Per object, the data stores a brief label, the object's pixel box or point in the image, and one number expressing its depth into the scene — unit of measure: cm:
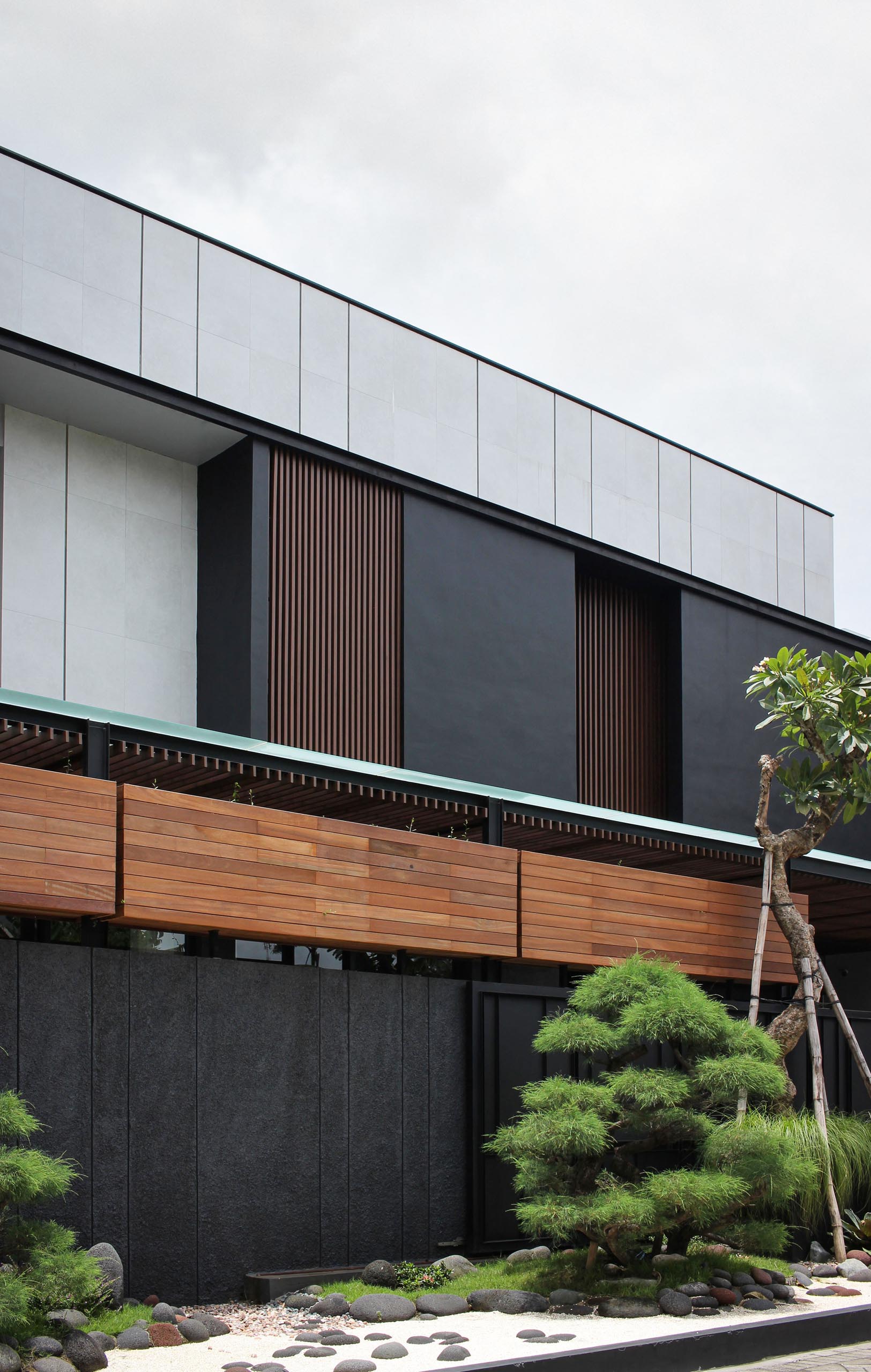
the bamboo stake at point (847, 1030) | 1312
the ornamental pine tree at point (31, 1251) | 715
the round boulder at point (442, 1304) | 919
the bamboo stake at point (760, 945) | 1277
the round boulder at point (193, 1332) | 823
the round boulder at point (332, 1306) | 907
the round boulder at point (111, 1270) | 861
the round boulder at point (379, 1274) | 989
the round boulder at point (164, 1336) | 805
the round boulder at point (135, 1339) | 789
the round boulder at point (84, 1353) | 728
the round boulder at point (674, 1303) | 903
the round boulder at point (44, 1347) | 724
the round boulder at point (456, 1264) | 1034
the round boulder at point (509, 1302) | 921
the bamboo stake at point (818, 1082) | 1176
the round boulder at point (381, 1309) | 899
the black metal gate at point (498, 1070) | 1130
